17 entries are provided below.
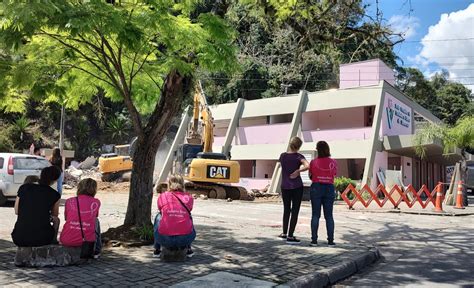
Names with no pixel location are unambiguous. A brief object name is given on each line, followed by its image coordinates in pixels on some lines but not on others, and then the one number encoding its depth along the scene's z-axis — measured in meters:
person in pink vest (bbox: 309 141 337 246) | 7.71
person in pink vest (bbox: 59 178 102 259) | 5.89
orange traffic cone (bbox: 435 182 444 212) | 16.88
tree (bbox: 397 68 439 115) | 57.00
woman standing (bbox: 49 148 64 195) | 10.64
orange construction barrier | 17.69
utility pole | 27.88
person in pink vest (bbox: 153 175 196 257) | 6.10
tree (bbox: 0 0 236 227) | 5.31
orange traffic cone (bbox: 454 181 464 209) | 18.91
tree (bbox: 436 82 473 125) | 56.32
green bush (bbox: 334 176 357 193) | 24.66
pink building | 25.94
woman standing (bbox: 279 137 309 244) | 7.77
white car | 13.27
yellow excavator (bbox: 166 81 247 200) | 20.47
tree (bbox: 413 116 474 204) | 19.89
